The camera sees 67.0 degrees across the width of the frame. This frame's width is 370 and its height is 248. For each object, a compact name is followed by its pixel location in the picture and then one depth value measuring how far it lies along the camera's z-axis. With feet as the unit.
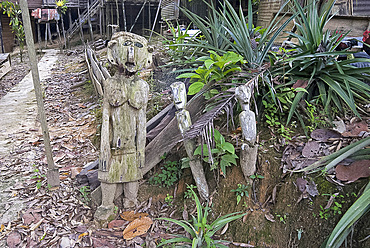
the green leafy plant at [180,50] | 13.12
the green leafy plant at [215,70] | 9.07
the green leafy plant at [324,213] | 7.33
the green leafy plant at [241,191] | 8.38
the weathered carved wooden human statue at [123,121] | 8.14
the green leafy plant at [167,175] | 9.97
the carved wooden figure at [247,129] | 7.89
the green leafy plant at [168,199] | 9.68
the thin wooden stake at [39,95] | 9.18
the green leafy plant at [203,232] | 7.29
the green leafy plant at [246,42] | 9.94
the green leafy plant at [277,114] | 9.23
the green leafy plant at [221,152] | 8.48
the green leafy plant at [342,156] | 7.40
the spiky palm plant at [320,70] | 9.13
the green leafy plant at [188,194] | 9.26
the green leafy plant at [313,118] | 9.11
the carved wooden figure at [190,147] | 8.52
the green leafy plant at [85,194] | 9.99
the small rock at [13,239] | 8.47
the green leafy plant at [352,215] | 5.97
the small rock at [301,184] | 7.88
